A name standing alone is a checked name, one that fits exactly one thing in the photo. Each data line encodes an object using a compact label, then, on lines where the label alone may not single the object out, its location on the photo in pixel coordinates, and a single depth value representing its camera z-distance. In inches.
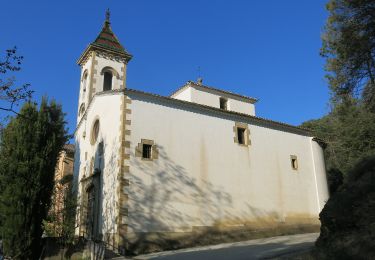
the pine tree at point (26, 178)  542.9
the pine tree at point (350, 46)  503.8
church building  630.5
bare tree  331.6
